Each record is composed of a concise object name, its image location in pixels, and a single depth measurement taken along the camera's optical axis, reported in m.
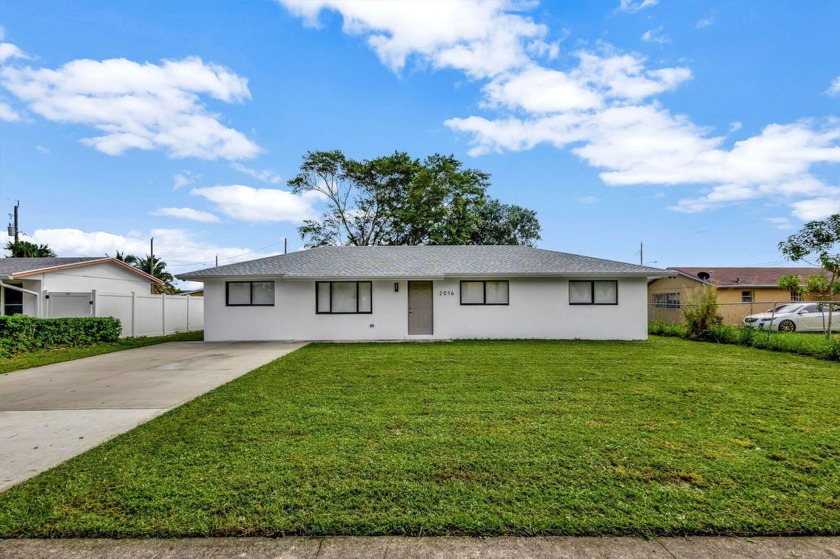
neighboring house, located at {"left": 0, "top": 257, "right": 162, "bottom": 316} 15.70
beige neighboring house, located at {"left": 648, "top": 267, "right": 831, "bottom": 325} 22.55
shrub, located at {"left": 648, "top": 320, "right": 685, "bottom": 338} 15.75
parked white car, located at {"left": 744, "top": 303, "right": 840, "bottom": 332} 16.92
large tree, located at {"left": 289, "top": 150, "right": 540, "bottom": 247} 26.78
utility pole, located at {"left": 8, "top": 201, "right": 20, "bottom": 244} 27.95
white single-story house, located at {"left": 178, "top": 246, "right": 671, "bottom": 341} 14.31
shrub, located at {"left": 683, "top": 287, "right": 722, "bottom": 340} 14.52
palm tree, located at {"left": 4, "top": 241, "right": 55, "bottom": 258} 25.22
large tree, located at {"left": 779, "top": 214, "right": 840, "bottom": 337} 15.34
